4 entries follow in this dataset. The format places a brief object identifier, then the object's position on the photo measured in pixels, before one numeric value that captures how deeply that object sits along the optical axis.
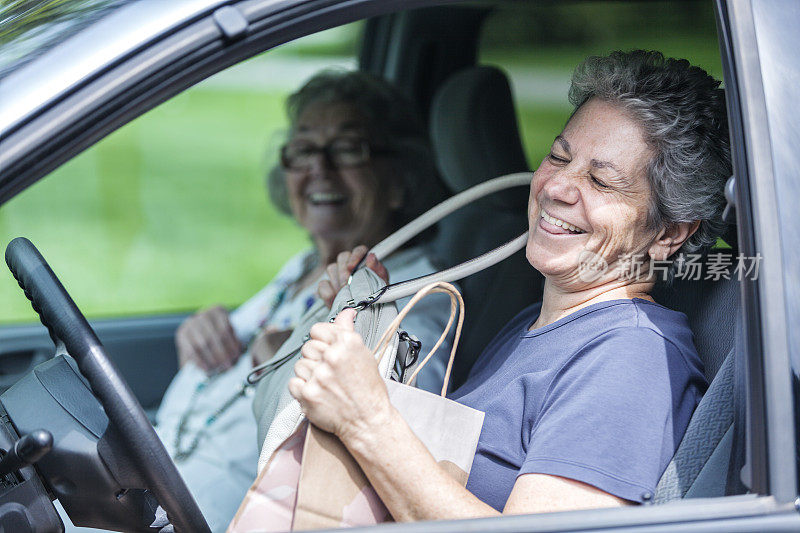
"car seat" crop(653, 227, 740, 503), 2.82
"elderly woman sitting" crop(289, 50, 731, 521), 2.87
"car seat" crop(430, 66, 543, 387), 3.36
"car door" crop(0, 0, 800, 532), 2.44
